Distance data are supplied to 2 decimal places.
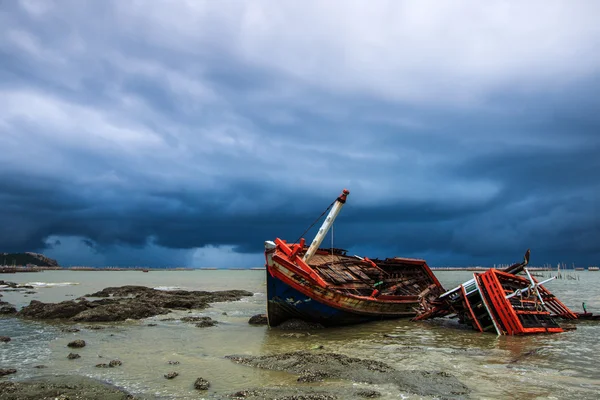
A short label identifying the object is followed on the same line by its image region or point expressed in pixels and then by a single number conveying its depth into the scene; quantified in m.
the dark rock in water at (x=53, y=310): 21.31
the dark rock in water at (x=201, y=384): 9.65
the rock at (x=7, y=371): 10.54
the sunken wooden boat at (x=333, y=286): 17.83
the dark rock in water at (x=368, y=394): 9.04
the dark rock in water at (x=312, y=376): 10.20
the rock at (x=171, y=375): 10.60
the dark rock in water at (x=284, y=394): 8.74
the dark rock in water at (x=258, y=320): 21.03
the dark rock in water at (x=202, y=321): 20.48
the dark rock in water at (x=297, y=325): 18.41
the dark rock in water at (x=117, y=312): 20.80
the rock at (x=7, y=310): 23.17
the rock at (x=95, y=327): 18.31
